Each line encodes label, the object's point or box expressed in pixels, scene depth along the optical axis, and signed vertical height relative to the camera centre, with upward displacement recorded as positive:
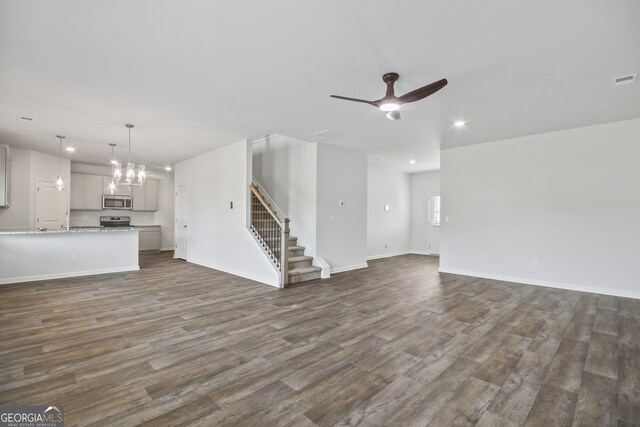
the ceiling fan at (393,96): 2.81 +1.18
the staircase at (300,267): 5.42 -1.11
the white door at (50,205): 7.04 +0.14
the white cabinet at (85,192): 8.14 +0.56
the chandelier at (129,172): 4.82 +0.67
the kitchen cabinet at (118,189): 8.58 +0.69
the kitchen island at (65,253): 5.14 -0.84
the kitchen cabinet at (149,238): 9.27 -0.89
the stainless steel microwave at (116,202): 8.65 +0.28
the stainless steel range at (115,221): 8.80 -0.31
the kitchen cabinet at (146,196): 9.17 +0.50
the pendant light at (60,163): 5.70 +1.23
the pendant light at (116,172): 4.86 +0.67
